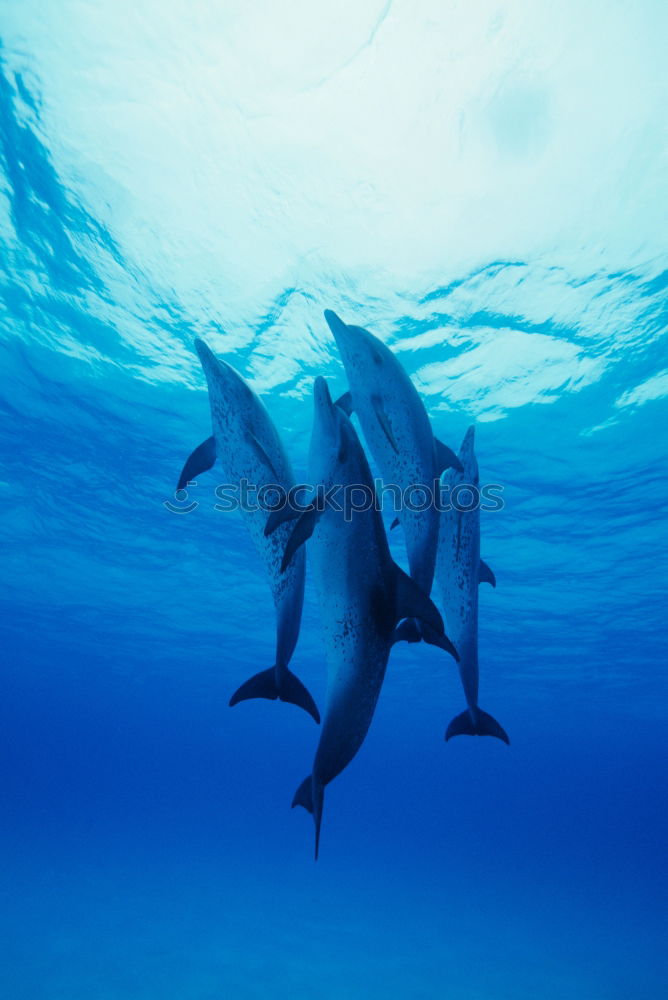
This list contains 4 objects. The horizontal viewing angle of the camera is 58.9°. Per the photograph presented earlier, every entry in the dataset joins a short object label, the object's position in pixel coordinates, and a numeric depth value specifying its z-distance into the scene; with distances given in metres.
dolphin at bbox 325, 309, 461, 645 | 3.79
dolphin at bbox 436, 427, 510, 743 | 4.43
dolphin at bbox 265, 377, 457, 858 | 3.25
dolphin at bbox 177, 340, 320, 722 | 4.05
